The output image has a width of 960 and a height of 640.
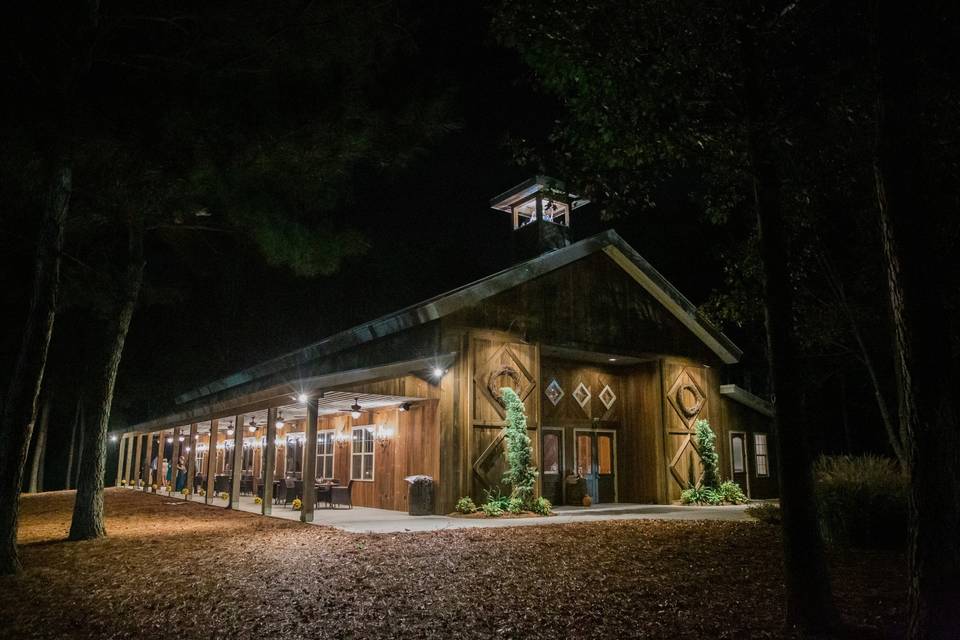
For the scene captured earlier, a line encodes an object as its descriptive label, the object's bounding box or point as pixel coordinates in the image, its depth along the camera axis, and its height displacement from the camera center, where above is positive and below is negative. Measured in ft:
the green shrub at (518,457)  44.06 -0.63
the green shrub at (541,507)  43.80 -3.85
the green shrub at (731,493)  55.52 -3.73
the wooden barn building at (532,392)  44.19 +3.96
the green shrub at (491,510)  41.86 -3.88
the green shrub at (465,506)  42.09 -3.63
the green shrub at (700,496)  54.24 -3.91
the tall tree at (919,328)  13.15 +2.39
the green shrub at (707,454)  56.29 -0.59
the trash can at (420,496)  43.34 -3.12
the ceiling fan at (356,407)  45.71 +2.71
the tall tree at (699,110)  16.34 +10.65
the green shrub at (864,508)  28.43 -2.58
